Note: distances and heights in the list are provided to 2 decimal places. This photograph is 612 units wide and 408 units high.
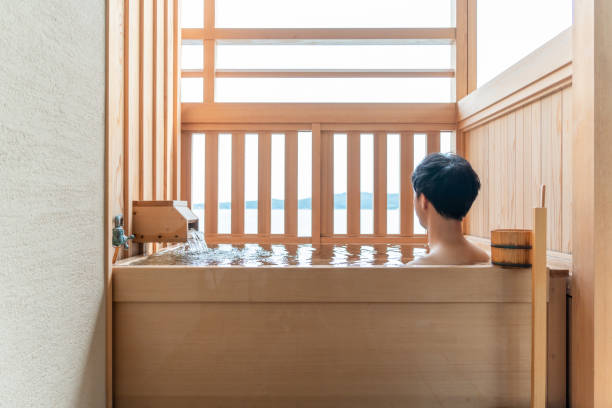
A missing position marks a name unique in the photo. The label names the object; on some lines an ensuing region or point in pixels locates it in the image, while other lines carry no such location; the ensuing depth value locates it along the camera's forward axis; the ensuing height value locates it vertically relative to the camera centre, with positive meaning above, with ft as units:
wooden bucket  4.58 -0.56
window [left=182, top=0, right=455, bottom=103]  10.34 +4.50
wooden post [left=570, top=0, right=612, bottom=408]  4.27 -0.02
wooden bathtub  4.69 -1.78
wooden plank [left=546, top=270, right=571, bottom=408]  4.74 -1.87
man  5.18 -0.01
